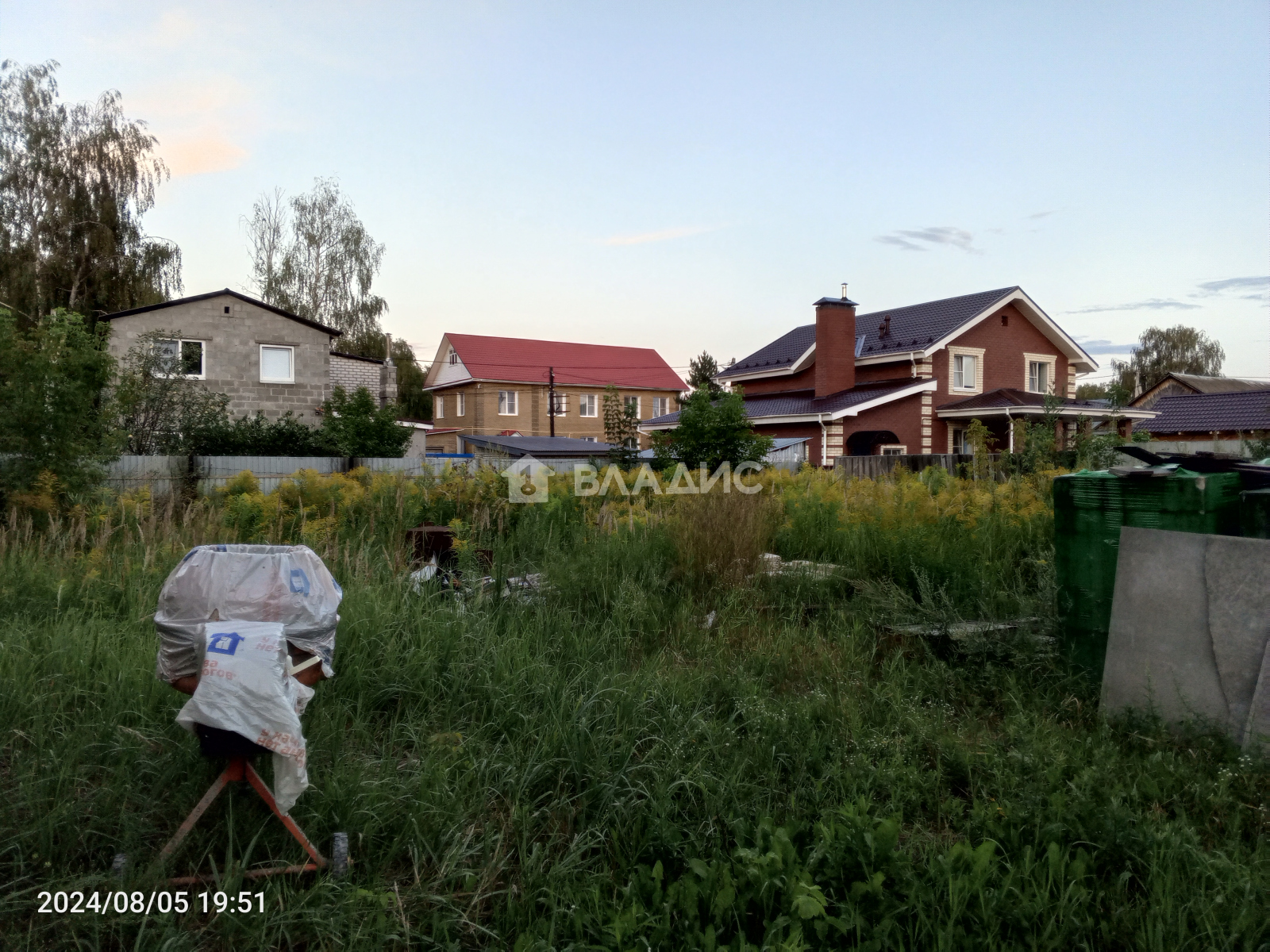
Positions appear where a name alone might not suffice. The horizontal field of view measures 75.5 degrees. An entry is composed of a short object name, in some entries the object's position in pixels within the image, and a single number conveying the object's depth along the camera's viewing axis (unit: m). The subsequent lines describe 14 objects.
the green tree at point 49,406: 7.24
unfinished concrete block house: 21.47
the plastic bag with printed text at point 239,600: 2.55
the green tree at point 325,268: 33.75
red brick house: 25.34
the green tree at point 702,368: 47.41
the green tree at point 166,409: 15.05
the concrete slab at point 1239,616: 3.46
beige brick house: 41.69
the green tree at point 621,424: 15.55
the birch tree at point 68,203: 24.02
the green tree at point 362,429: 17.05
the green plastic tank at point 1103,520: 4.00
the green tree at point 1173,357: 59.12
